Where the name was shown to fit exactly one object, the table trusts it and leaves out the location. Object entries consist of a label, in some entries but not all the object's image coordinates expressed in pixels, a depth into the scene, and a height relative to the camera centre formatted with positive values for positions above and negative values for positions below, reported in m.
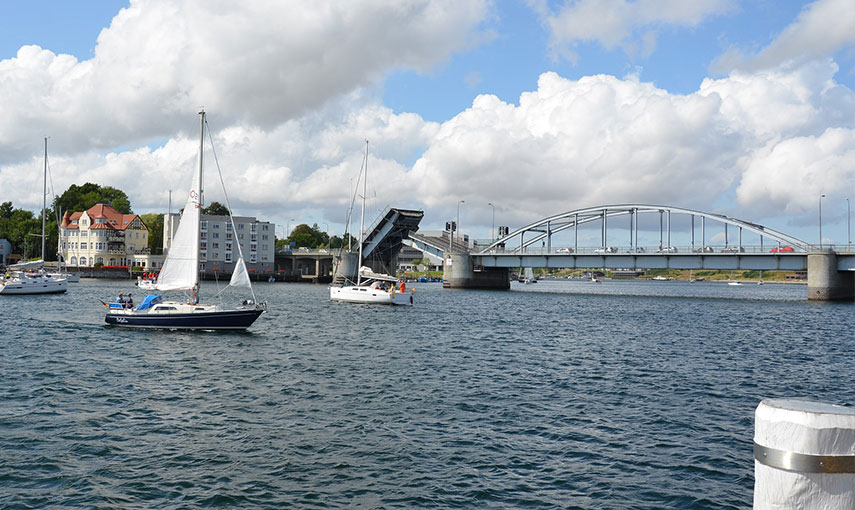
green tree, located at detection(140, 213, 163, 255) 149.62 +10.68
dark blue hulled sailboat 35.12 -0.60
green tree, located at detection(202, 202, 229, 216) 155.10 +16.40
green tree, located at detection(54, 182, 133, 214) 145.38 +18.24
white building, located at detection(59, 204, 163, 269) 131.00 +7.42
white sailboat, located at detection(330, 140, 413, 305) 65.00 -1.86
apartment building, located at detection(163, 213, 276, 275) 133.00 +7.25
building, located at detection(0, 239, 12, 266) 135.00 +5.51
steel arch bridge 87.31 +8.40
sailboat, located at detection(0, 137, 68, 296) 69.21 -0.89
